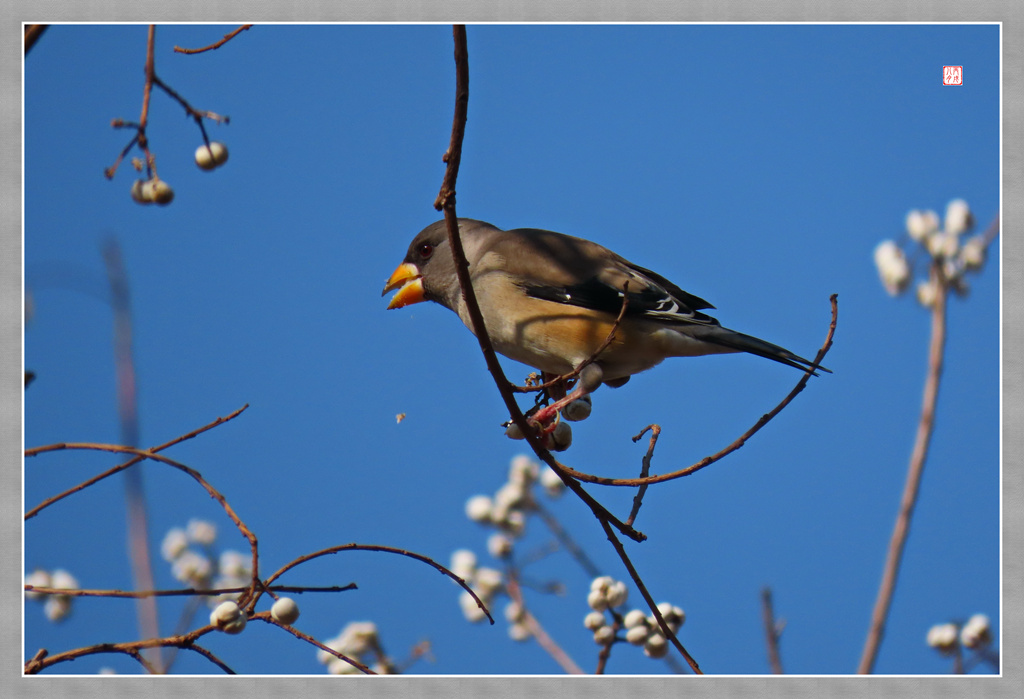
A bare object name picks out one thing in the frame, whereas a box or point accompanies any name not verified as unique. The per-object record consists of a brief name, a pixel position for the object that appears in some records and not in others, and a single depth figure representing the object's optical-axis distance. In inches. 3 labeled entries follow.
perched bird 316.2
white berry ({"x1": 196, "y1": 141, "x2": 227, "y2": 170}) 276.1
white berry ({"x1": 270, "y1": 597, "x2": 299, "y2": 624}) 222.7
